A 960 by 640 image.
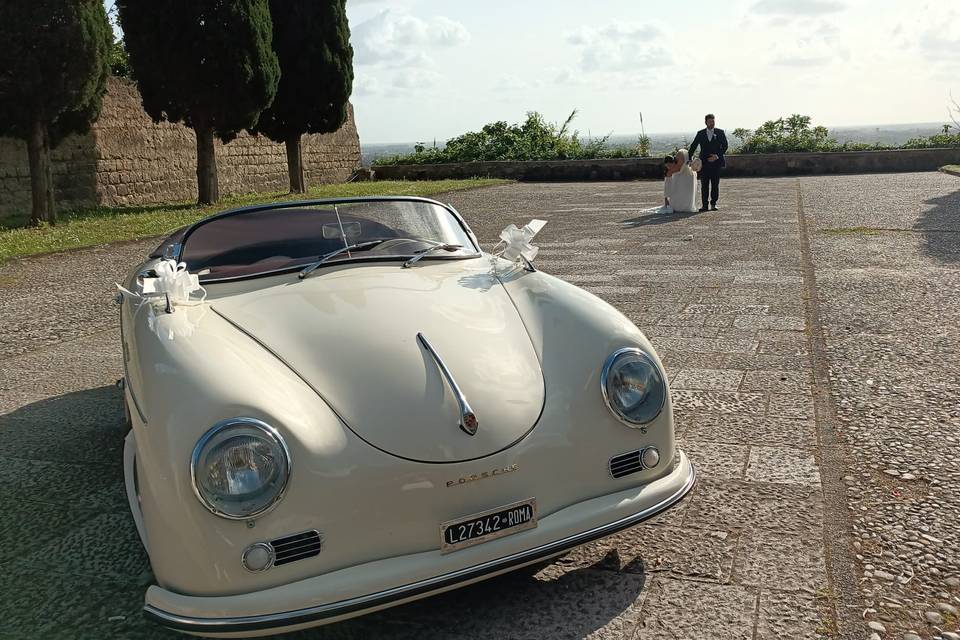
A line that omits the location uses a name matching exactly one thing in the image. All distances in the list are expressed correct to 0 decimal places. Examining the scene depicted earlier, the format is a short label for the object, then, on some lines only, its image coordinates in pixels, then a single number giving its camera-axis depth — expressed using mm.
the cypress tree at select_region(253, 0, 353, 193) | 18688
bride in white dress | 14367
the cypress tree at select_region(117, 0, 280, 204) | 14867
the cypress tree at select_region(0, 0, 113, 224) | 12016
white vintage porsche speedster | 2299
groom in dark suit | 14359
